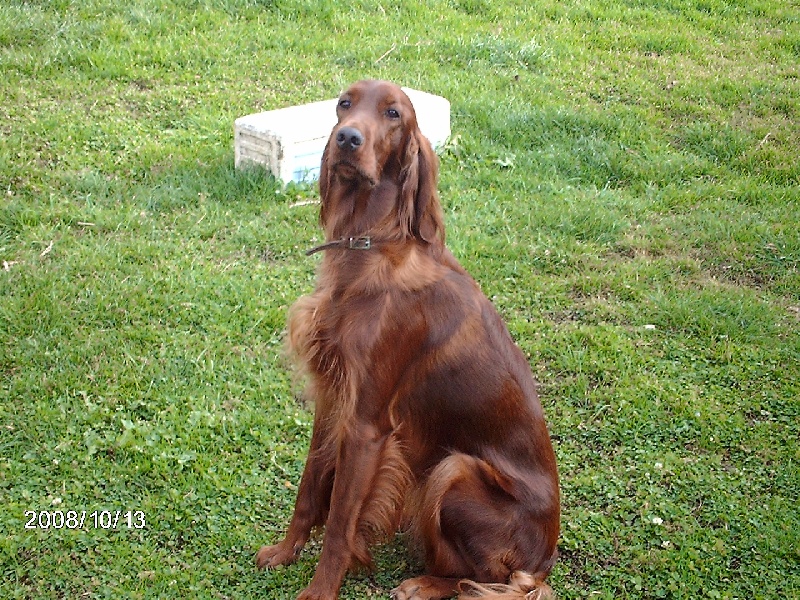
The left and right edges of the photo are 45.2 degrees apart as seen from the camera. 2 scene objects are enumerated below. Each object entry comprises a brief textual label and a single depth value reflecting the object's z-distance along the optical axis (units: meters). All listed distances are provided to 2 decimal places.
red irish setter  3.12
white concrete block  5.91
